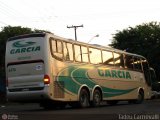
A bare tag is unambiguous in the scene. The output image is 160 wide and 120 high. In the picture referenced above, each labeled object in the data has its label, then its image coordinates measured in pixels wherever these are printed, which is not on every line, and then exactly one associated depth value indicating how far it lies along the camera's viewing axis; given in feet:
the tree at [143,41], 207.42
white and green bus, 73.82
